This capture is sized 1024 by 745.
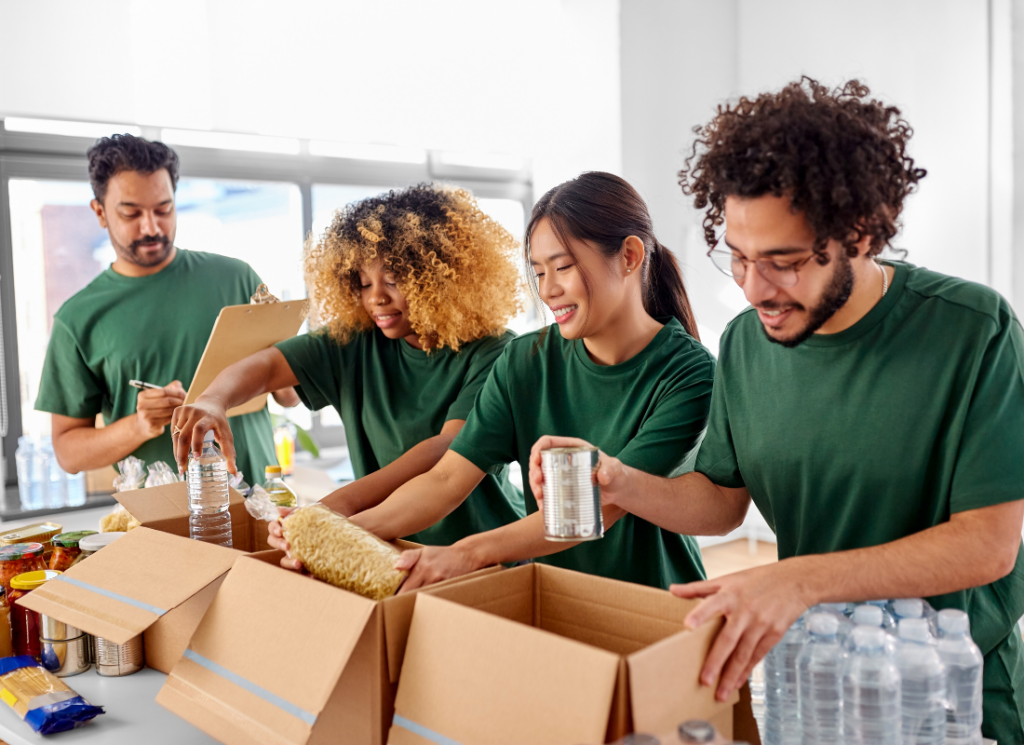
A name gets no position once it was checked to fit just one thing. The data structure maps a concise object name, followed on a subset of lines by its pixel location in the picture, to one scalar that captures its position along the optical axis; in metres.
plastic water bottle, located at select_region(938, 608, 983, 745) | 0.98
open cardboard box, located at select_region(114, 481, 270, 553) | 1.69
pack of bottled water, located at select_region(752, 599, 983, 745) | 0.94
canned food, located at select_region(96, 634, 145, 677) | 1.46
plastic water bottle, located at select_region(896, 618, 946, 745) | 0.95
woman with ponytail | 1.64
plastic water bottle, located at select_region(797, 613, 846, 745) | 0.99
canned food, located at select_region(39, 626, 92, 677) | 1.46
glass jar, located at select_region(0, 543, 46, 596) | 1.58
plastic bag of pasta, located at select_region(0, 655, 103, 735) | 1.25
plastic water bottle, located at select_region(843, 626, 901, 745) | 0.93
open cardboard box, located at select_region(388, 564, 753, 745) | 0.88
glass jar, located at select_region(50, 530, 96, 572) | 1.65
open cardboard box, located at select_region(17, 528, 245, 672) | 1.27
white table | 1.25
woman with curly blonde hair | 2.01
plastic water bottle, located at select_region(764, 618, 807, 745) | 1.06
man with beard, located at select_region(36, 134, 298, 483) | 2.60
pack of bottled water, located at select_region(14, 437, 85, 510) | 3.48
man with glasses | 1.13
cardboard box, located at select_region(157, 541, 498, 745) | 1.06
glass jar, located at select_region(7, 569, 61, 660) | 1.52
